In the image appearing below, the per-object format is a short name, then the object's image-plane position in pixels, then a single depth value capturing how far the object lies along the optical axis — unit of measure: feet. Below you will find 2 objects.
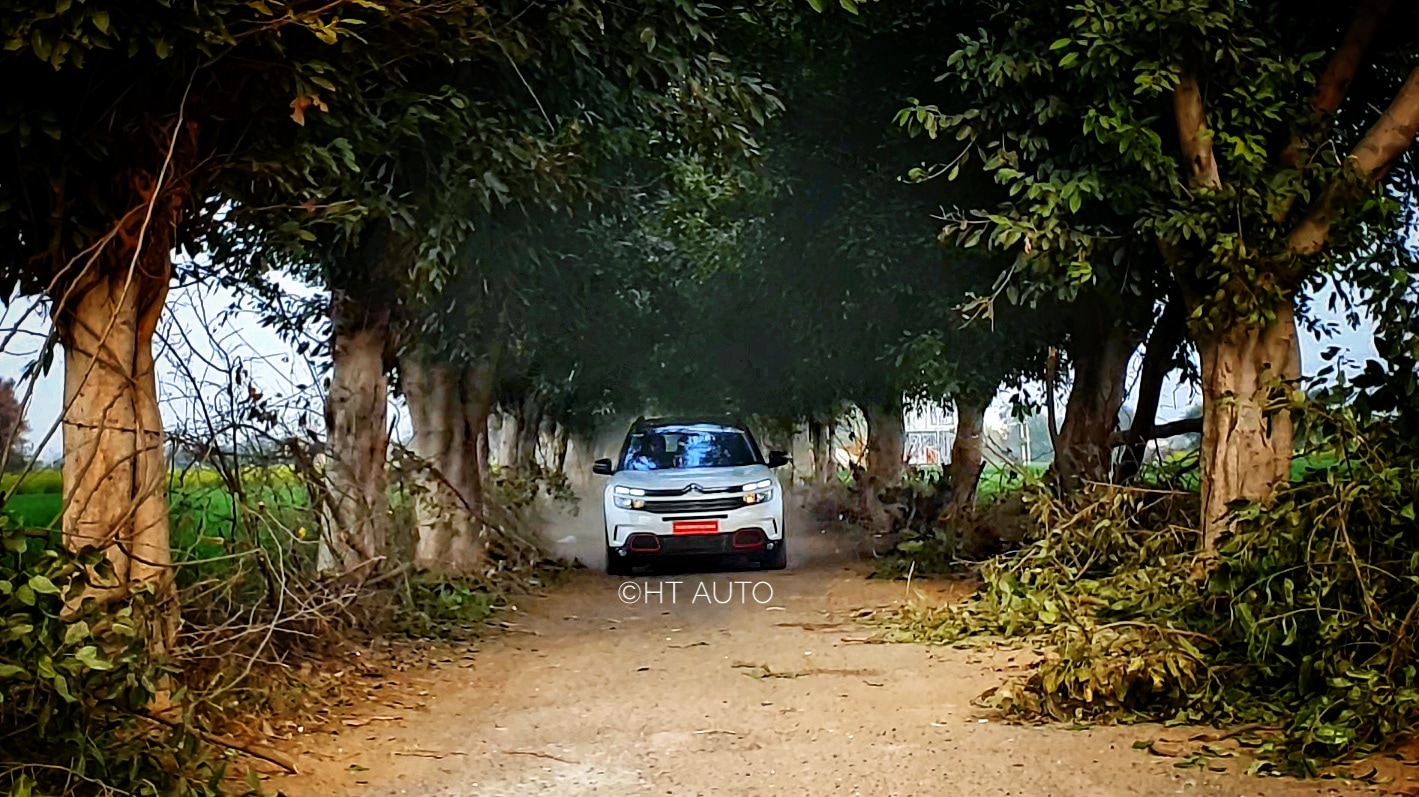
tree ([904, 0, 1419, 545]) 29.89
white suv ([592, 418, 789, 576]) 49.03
